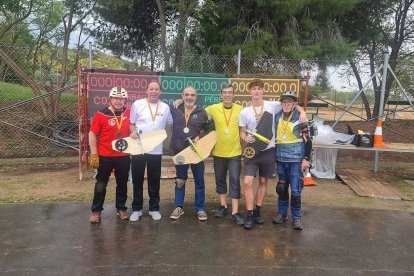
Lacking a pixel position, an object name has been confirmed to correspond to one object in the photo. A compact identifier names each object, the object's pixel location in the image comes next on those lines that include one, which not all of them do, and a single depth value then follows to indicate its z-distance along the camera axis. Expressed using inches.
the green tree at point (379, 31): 552.1
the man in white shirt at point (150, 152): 200.5
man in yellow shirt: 201.5
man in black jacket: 201.5
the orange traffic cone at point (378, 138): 300.2
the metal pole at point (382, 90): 320.8
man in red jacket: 195.0
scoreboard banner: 296.0
